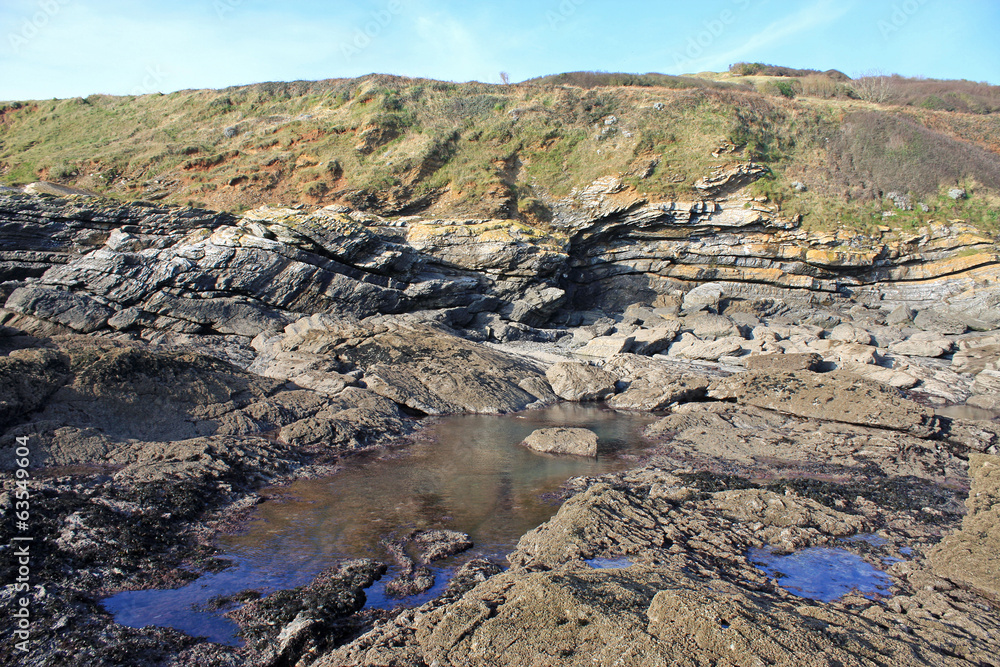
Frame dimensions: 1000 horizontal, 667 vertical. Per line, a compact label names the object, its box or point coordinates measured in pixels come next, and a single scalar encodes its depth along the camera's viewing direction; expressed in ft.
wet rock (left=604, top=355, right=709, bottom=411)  42.34
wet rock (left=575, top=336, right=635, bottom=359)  56.59
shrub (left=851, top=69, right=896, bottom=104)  125.70
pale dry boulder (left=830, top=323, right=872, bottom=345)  63.05
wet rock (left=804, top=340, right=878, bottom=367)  53.31
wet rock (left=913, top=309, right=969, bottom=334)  69.10
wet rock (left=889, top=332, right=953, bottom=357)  59.88
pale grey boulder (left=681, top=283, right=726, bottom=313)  78.89
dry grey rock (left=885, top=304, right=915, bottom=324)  74.69
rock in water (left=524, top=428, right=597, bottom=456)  30.04
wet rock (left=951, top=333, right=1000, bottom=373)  53.83
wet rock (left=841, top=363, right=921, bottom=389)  49.01
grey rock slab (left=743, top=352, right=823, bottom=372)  47.78
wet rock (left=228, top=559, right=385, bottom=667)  12.55
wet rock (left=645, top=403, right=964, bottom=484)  27.40
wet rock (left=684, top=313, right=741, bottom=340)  63.93
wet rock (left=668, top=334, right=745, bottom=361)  57.52
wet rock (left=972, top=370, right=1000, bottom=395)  47.42
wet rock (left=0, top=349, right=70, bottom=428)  25.29
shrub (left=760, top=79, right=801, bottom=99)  122.51
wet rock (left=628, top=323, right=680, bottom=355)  58.75
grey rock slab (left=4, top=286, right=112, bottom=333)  46.70
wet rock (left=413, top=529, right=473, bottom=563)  17.54
